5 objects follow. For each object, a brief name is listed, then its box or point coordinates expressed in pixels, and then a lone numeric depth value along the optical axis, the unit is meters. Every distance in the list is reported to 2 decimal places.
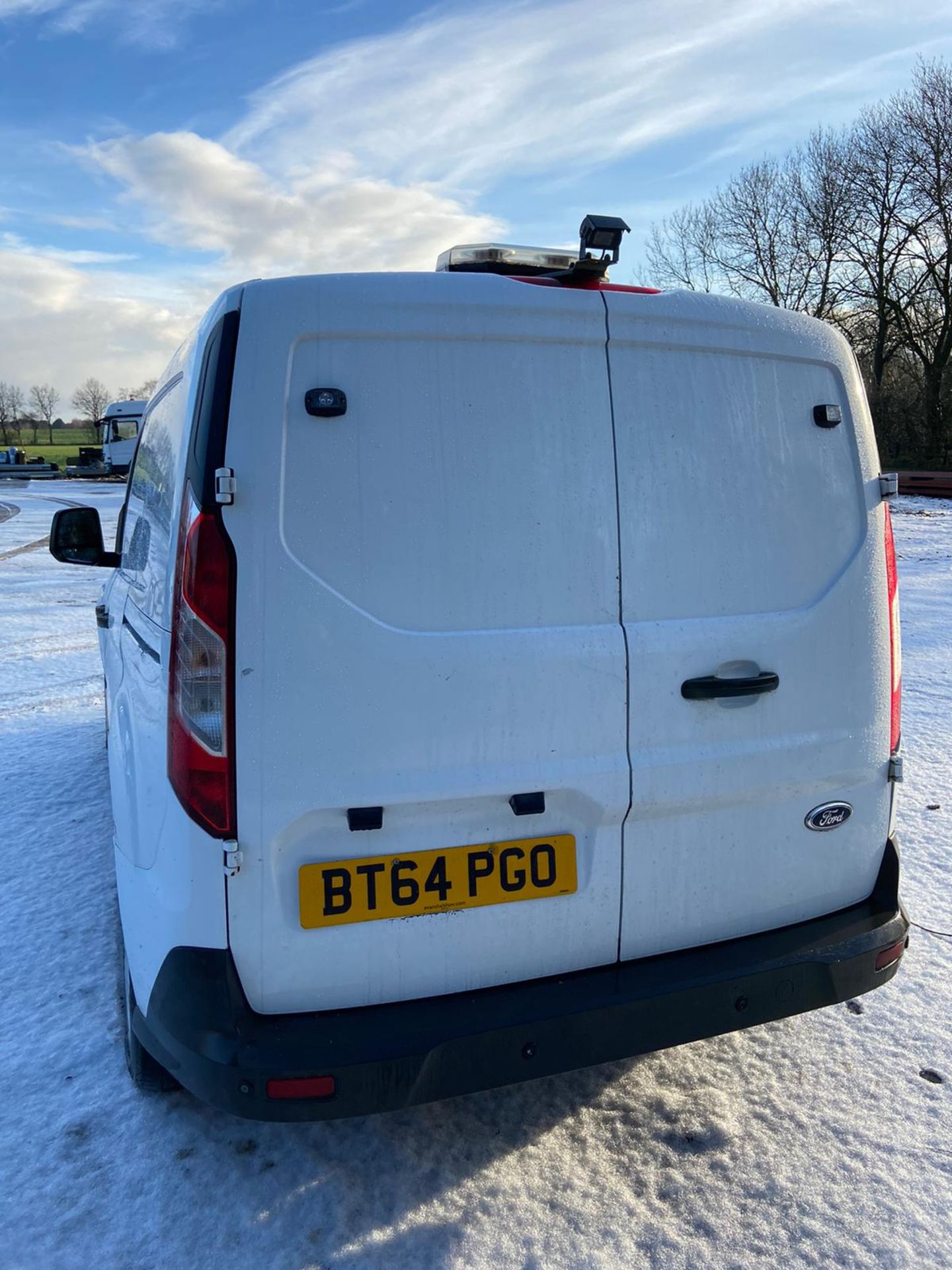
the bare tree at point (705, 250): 36.28
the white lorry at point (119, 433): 35.53
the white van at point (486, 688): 1.96
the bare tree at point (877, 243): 31.39
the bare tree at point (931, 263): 29.91
